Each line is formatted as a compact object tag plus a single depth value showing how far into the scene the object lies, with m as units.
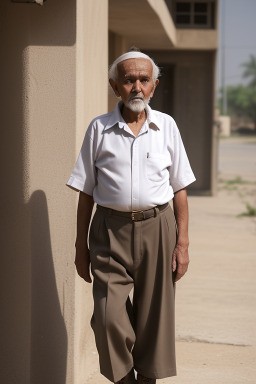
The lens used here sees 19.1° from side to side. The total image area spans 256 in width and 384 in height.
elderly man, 3.59
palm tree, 137.12
